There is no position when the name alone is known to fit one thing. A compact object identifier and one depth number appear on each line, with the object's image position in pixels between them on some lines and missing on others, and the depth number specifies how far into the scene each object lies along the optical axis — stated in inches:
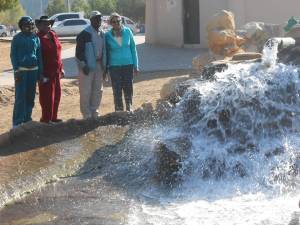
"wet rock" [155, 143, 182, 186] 273.7
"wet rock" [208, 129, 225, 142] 295.6
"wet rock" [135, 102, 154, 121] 343.6
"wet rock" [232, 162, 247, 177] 271.8
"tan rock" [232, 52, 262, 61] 386.0
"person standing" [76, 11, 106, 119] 343.9
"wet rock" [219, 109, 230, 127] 302.8
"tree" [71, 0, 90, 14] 2839.8
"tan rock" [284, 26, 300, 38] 394.6
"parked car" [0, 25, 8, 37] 1956.0
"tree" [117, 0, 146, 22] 2337.6
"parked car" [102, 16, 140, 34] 1471.6
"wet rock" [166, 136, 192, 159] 284.5
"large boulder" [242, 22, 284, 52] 520.9
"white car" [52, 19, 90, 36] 1387.8
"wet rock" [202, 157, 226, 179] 274.7
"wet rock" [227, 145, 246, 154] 285.1
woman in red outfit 343.0
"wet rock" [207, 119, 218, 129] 302.7
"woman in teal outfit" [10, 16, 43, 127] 330.3
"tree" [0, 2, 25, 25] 3106.8
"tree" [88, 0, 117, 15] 2603.3
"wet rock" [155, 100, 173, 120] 332.2
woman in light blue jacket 353.4
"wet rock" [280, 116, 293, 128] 297.9
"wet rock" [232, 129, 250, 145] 292.2
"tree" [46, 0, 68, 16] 2770.7
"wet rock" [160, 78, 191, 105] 337.1
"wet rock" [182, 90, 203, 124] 313.9
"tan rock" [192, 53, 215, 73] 468.3
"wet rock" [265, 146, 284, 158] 279.8
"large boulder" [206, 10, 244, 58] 478.6
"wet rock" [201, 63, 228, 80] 339.7
